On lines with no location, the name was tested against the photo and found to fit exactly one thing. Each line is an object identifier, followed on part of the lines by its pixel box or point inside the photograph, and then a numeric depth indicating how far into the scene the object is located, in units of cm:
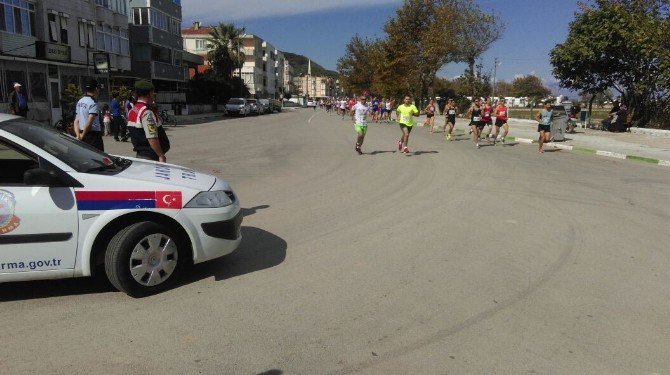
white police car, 392
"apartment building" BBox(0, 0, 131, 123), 2489
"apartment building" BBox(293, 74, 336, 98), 18769
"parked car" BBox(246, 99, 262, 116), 5031
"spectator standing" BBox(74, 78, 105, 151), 768
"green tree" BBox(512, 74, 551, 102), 10519
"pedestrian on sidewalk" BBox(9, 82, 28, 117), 1641
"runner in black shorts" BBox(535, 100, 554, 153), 1605
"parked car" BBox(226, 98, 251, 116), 4606
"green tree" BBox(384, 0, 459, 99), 4203
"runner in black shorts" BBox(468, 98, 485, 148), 1784
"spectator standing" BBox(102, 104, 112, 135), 2070
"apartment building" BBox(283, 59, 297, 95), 15638
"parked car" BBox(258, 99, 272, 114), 5978
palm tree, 7306
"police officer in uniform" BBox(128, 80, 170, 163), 640
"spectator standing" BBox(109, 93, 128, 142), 1831
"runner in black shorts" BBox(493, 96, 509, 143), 1805
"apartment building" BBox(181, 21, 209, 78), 8506
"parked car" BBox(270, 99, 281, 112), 6764
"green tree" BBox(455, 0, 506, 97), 4259
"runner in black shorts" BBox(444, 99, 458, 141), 2112
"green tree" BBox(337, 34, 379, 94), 6831
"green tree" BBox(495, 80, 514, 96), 12319
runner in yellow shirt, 1448
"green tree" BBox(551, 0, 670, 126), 2270
